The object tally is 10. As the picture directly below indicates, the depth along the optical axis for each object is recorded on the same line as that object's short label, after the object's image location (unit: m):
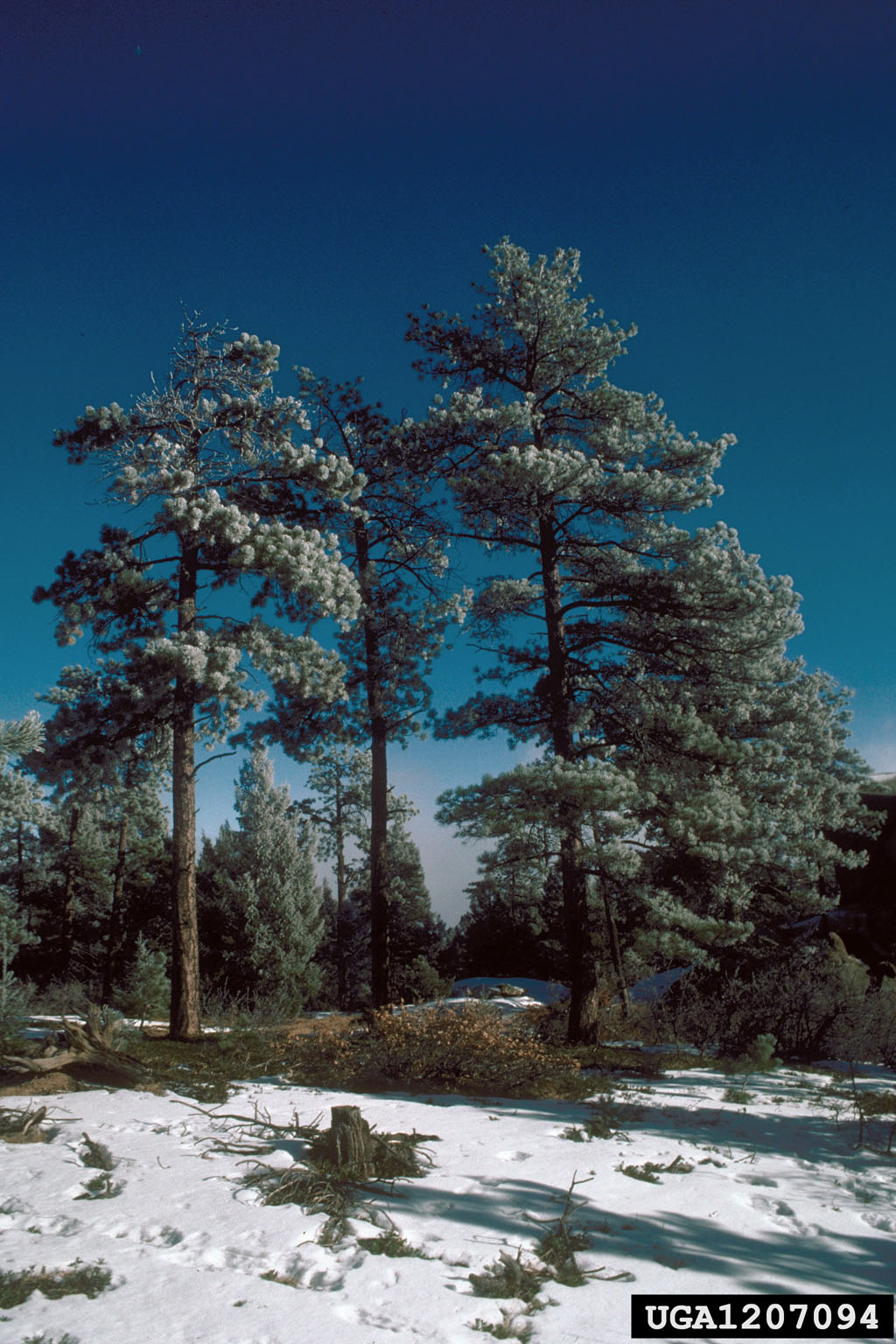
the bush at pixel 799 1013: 11.89
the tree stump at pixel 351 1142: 5.13
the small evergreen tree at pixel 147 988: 15.95
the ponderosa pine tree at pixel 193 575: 12.34
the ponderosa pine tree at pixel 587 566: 12.19
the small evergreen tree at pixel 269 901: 26.73
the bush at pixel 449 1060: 8.84
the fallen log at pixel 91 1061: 7.71
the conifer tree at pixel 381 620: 15.01
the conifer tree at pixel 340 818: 33.31
